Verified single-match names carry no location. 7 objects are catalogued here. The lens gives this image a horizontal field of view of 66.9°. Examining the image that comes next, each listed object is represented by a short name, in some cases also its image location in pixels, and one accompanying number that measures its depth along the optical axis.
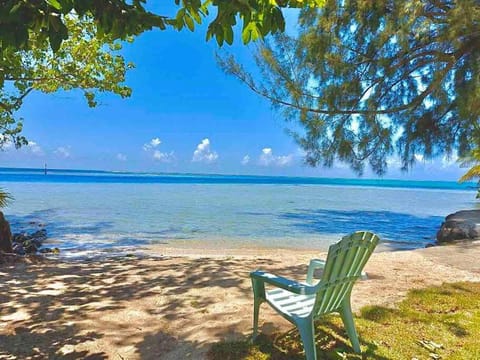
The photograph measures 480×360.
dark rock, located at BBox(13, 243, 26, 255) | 7.71
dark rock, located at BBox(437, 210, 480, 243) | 8.87
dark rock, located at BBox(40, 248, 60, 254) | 7.92
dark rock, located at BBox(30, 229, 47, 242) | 9.68
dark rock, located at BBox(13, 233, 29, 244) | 8.91
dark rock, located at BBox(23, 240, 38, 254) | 8.02
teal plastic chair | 2.23
